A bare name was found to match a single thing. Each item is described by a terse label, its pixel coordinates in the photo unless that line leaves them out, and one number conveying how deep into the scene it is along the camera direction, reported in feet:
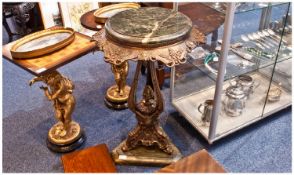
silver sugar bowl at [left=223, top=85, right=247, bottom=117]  6.24
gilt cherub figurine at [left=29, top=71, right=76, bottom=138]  5.32
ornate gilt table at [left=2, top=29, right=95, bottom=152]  4.57
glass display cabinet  5.81
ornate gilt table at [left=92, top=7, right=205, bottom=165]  3.79
